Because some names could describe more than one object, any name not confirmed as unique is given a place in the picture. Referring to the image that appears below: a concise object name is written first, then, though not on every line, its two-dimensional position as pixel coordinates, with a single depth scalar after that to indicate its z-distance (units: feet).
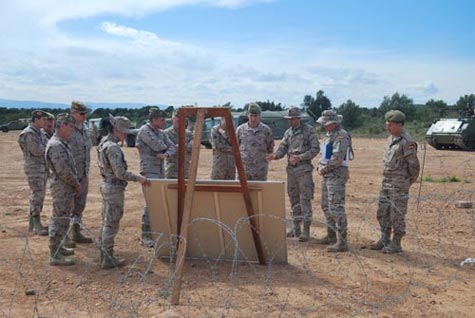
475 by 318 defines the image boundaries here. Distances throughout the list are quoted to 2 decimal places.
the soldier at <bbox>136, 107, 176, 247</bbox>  24.27
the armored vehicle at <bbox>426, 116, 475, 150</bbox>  78.02
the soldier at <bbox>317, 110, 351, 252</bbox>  23.25
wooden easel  16.90
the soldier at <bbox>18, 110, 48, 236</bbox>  26.30
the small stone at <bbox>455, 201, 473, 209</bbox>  33.04
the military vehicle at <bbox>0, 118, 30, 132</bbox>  138.92
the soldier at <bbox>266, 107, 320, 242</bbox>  24.71
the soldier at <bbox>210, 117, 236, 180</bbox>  27.25
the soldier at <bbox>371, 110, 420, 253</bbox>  22.44
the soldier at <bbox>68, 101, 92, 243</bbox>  24.34
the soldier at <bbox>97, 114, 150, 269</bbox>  19.71
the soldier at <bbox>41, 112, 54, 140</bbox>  26.68
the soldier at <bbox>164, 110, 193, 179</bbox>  26.32
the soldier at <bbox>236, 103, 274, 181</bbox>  26.03
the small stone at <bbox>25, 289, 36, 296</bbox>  18.12
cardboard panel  19.80
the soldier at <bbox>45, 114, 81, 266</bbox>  20.80
